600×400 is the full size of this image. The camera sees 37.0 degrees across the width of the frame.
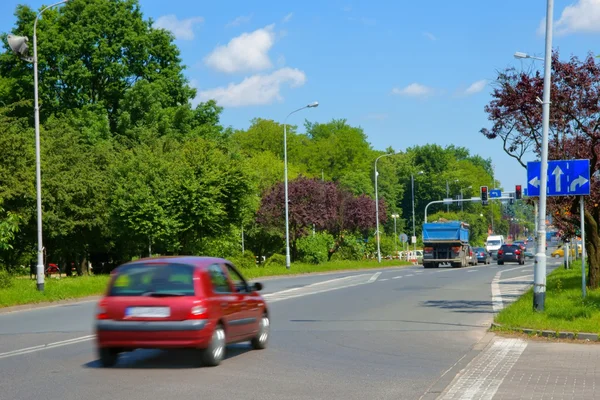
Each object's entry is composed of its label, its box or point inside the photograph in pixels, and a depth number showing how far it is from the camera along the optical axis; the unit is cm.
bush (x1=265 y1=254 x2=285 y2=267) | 5916
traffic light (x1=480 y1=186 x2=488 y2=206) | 6385
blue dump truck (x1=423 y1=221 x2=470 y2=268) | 6097
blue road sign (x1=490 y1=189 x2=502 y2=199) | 7790
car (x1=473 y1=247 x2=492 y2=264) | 8011
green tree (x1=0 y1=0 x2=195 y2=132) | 5828
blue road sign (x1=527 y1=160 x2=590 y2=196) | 1812
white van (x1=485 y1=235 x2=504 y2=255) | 10688
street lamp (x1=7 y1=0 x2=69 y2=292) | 2855
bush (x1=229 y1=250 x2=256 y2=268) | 5069
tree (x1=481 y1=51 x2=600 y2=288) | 2402
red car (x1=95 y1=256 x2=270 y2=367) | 1126
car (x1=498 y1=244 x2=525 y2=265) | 7081
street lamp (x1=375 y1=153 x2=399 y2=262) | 7110
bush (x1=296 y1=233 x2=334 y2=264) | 6244
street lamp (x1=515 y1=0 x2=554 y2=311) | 1688
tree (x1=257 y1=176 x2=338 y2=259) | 6097
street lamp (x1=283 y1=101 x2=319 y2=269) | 4968
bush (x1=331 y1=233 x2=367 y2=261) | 7321
